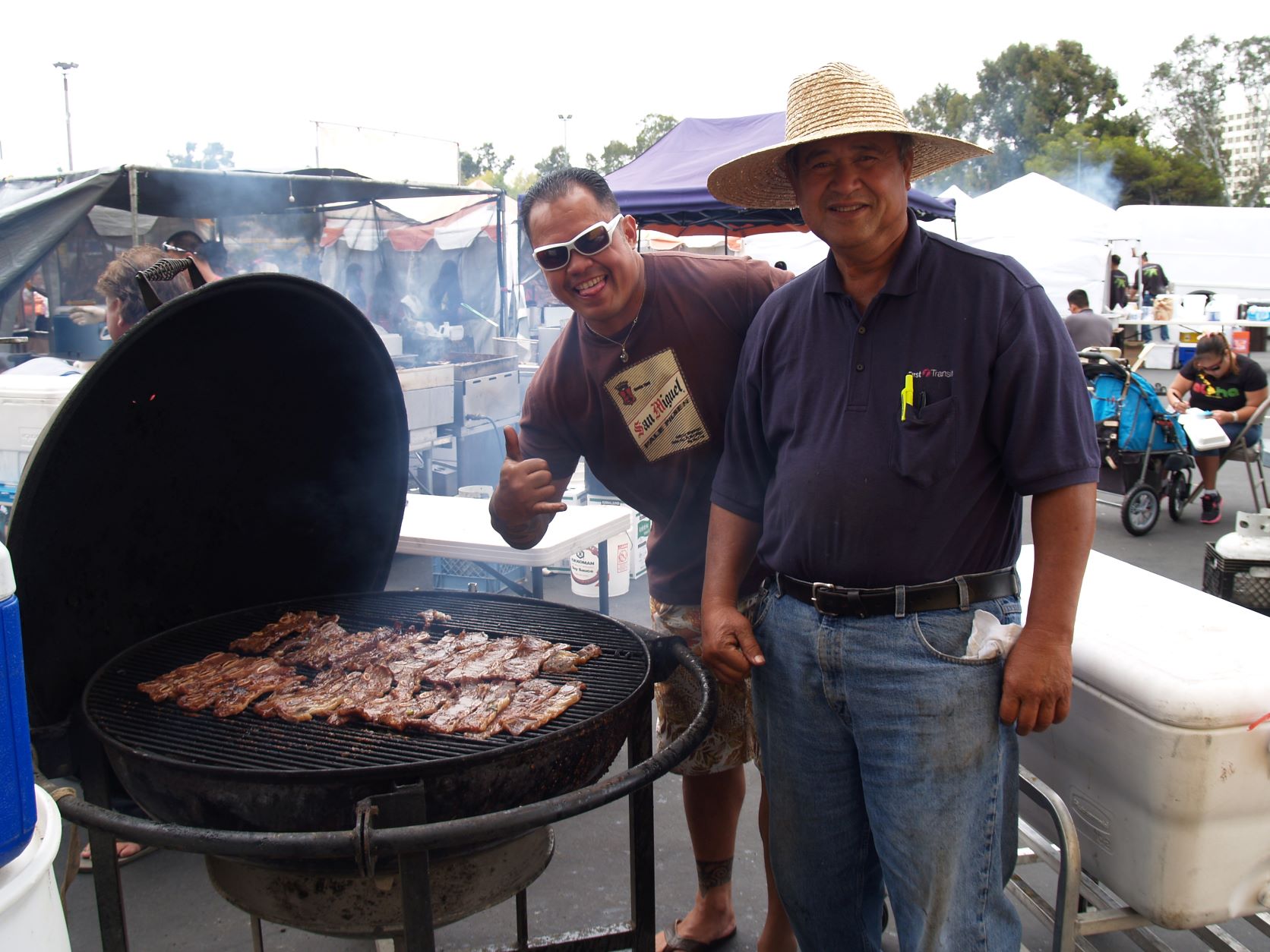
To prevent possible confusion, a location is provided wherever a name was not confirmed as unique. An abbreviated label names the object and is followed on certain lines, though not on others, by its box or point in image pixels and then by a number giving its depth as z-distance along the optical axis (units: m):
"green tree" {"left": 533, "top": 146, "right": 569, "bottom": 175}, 61.92
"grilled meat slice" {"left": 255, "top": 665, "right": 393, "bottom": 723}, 2.19
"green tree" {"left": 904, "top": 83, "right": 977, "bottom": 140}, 48.00
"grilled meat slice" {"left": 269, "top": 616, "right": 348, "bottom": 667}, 2.49
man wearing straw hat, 1.84
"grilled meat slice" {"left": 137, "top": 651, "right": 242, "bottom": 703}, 2.21
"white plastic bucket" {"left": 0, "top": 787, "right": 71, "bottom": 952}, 1.24
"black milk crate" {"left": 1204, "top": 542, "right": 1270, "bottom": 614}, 4.62
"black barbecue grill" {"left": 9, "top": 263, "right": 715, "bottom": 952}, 1.75
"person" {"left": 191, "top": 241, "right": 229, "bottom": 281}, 7.50
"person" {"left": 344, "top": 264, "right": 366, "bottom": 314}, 12.07
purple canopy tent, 9.91
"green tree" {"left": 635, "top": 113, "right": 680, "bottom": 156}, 62.66
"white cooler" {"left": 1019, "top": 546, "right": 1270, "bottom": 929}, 2.02
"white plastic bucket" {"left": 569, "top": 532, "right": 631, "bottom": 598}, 6.16
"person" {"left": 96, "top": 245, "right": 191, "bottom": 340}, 4.18
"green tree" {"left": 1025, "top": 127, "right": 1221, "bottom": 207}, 37.38
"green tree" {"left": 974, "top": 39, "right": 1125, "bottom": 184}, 43.34
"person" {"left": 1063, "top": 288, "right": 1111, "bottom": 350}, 11.80
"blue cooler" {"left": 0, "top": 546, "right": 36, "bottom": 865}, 1.28
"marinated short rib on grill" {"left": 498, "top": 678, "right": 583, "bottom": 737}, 2.04
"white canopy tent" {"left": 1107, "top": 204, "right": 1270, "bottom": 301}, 25.50
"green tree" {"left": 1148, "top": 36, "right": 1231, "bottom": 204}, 48.75
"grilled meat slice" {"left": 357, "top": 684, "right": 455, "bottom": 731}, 2.08
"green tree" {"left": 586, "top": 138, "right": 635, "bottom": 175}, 65.62
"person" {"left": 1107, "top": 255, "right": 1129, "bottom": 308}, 21.16
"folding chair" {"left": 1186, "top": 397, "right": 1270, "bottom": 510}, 7.21
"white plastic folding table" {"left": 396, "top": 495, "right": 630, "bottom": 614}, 4.23
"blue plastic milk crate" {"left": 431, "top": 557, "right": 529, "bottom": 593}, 5.61
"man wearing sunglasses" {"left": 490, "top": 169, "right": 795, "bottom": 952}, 2.61
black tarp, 7.24
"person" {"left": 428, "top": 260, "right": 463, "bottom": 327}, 12.45
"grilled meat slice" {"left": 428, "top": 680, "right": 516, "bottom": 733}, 2.06
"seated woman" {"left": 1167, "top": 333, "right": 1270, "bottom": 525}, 8.45
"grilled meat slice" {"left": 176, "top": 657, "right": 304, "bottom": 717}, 2.19
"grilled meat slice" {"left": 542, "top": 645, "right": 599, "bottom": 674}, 2.36
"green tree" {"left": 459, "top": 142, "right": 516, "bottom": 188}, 66.25
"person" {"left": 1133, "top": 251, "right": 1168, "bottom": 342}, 21.77
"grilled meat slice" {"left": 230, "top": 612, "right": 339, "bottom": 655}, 2.54
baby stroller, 7.99
